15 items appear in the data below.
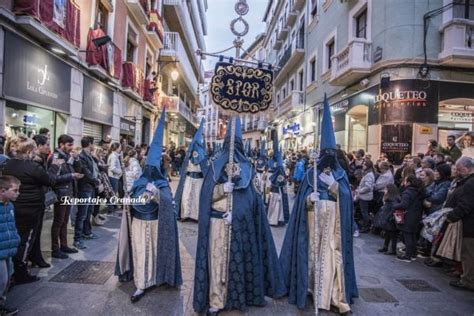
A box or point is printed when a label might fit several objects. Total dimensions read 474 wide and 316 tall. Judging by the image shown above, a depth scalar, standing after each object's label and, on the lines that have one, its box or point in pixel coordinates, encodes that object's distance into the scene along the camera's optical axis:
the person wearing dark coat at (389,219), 6.37
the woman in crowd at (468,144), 7.34
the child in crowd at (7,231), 3.46
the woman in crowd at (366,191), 7.92
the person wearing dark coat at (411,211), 6.08
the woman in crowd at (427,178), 6.27
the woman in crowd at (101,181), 7.71
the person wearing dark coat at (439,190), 6.10
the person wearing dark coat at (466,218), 4.78
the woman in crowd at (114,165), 8.80
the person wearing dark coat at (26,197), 4.34
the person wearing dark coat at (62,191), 5.45
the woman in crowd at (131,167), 8.70
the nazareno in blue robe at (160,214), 4.50
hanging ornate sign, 4.59
